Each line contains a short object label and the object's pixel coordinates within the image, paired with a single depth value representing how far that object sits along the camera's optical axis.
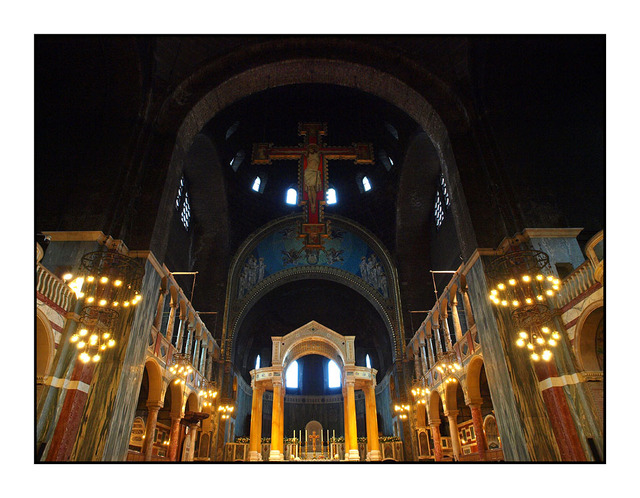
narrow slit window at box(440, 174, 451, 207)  18.39
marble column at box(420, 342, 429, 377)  17.78
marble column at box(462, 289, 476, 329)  12.43
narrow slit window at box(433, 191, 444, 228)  19.45
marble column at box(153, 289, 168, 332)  11.70
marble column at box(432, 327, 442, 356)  15.60
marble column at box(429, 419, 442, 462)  16.39
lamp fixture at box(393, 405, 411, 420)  19.59
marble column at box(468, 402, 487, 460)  11.94
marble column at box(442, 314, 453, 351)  14.40
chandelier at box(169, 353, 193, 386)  13.25
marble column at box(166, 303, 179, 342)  13.65
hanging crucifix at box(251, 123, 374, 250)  13.29
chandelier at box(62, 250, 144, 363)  7.49
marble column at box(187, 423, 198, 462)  16.23
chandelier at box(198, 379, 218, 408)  17.28
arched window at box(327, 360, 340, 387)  32.47
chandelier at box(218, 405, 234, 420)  19.28
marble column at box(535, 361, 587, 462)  6.67
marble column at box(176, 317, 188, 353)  14.77
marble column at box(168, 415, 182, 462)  14.05
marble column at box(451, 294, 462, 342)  13.77
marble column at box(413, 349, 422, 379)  18.83
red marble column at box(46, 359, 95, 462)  6.72
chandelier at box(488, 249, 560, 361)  7.30
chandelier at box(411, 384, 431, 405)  16.90
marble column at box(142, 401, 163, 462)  11.98
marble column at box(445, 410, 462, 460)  14.39
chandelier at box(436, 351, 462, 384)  13.91
